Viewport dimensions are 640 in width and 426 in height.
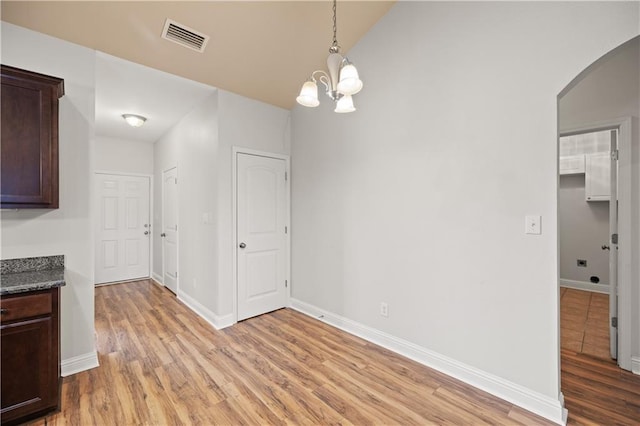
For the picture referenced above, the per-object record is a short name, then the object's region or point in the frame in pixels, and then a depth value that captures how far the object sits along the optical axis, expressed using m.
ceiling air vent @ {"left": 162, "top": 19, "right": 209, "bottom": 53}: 2.39
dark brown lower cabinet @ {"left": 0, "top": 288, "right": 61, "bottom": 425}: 1.66
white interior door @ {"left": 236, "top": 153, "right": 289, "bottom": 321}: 3.40
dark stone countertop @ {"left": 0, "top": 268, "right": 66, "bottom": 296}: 1.68
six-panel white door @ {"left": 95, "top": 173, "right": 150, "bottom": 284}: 4.94
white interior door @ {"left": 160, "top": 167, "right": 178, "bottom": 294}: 4.43
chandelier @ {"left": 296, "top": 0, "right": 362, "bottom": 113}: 1.60
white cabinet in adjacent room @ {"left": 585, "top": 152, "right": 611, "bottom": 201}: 4.45
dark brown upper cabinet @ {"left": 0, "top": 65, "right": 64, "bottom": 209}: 1.86
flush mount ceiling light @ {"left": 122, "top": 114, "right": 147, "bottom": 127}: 3.89
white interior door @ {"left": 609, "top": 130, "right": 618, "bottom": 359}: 2.45
